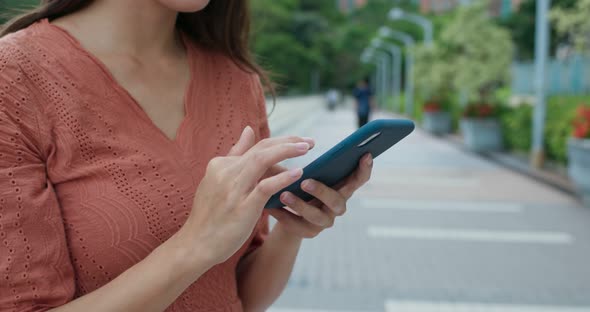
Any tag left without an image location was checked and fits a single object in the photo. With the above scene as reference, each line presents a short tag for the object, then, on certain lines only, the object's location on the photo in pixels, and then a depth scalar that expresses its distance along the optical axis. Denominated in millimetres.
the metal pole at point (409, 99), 30028
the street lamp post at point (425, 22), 26094
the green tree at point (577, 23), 8402
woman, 952
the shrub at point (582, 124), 8250
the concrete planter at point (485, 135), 15039
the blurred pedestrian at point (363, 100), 15250
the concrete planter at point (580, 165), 7784
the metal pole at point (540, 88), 11477
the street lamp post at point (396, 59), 41100
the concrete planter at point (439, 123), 21422
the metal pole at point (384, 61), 52219
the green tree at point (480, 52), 16281
